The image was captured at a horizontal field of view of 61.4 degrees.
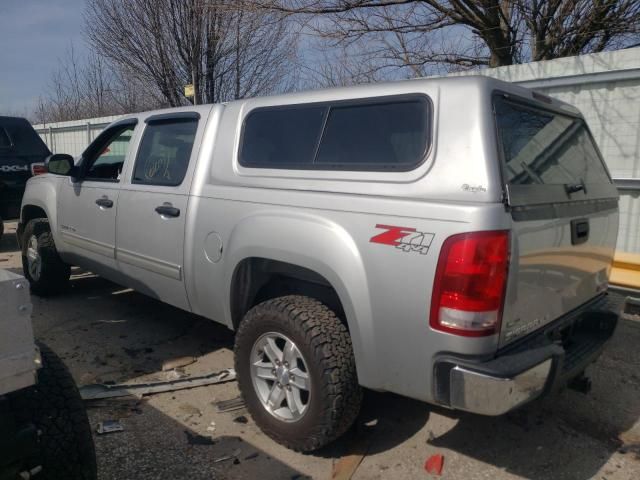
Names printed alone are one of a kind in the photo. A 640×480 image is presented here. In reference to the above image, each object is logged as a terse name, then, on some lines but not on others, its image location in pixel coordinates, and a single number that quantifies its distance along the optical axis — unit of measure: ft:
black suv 25.58
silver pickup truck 7.45
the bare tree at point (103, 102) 47.68
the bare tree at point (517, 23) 32.58
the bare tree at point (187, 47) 40.70
